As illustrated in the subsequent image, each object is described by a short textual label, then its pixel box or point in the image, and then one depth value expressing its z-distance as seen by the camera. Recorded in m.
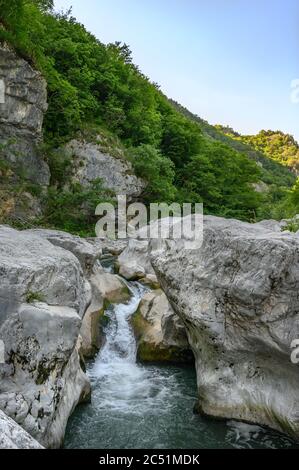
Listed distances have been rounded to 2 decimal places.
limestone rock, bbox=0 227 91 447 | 5.61
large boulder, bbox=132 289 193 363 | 10.66
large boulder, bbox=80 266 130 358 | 10.63
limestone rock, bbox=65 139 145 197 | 26.66
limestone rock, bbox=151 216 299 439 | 7.17
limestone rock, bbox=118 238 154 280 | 16.05
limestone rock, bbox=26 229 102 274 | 11.82
